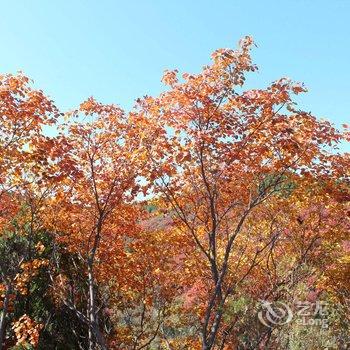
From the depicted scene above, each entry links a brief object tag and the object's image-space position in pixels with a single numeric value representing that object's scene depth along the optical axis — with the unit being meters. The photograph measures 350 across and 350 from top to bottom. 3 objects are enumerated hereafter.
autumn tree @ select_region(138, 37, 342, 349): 9.59
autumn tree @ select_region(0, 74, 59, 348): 9.58
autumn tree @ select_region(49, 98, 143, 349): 10.76
